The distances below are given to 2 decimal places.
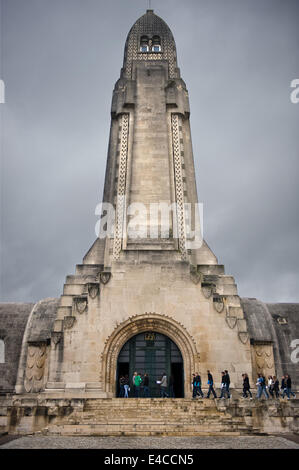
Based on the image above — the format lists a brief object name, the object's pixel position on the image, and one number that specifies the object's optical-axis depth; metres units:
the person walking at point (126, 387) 19.05
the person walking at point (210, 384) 18.00
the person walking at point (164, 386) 19.58
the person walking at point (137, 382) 19.55
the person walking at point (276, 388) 18.72
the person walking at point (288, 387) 18.22
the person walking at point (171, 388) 20.38
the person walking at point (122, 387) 19.42
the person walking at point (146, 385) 19.52
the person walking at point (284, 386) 18.45
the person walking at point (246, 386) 18.33
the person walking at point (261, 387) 18.06
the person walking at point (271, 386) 19.11
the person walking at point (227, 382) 18.14
